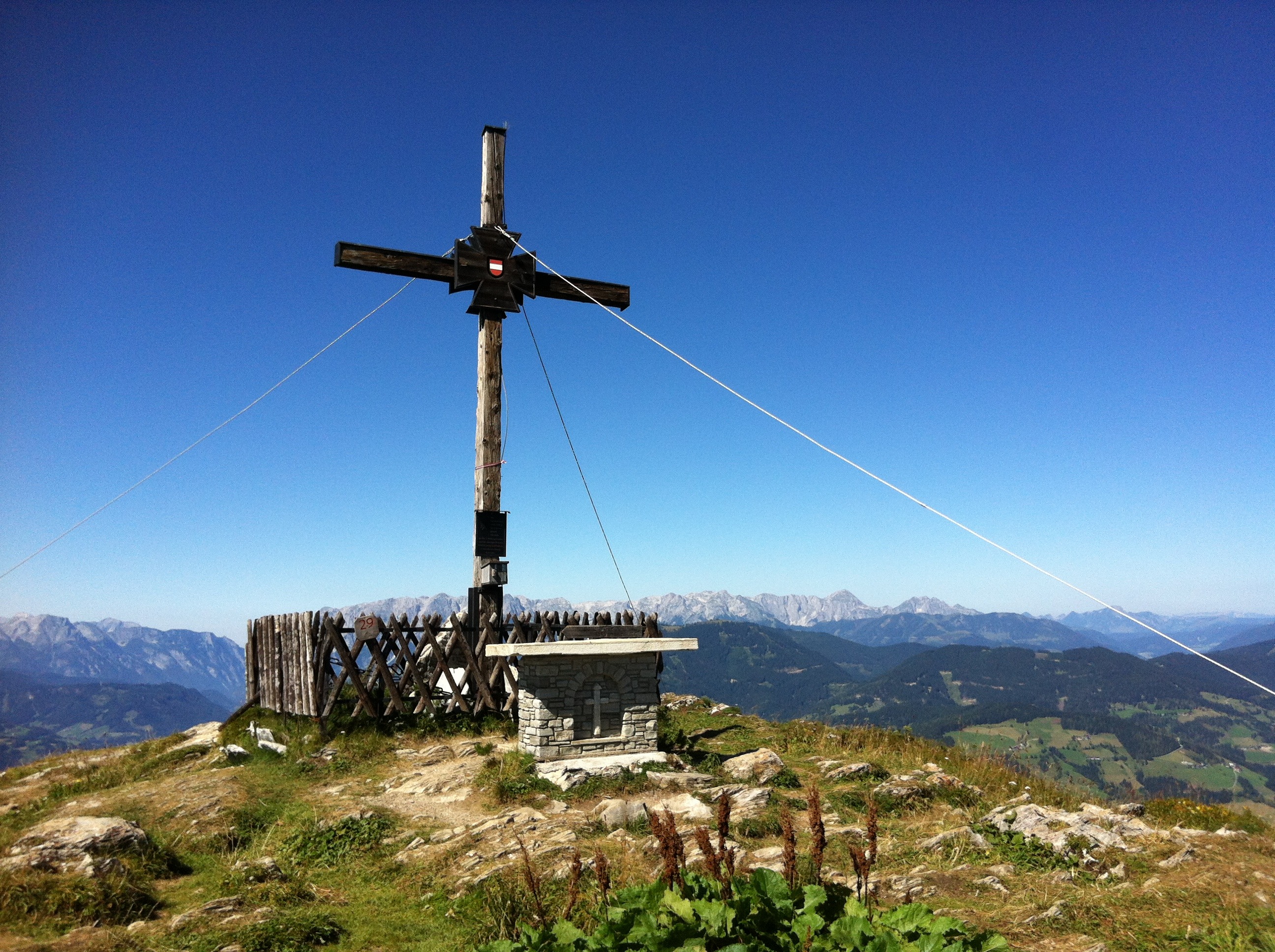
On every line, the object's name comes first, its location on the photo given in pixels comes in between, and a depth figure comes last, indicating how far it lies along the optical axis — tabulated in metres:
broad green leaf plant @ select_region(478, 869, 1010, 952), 4.07
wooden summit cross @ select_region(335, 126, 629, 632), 14.92
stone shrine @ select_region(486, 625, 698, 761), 11.55
